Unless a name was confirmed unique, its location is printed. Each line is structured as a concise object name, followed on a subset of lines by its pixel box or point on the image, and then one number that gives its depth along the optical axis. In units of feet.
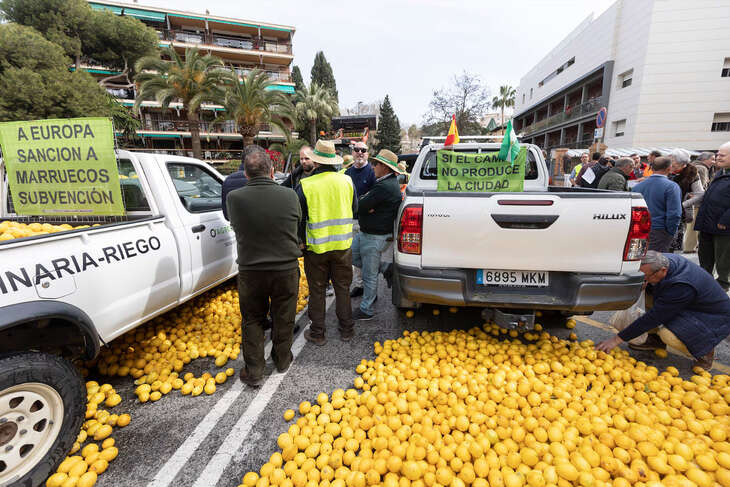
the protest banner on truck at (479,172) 12.17
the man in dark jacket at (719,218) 14.07
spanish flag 15.56
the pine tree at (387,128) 211.20
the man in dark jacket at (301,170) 16.55
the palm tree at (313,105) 134.31
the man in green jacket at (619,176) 20.48
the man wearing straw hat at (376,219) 13.33
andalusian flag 11.93
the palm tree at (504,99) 250.37
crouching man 9.89
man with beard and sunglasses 16.87
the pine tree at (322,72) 189.26
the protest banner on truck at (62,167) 9.98
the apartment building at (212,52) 121.60
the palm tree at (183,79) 68.80
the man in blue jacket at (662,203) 14.99
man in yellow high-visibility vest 11.44
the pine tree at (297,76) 173.37
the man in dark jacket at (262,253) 9.46
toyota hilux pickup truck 9.24
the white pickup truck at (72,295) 6.64
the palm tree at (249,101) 72.84
